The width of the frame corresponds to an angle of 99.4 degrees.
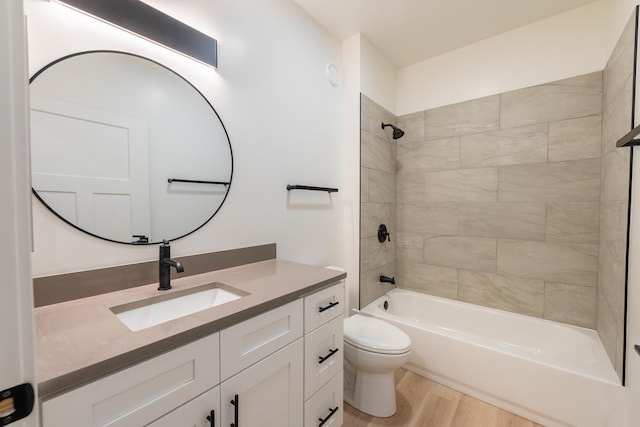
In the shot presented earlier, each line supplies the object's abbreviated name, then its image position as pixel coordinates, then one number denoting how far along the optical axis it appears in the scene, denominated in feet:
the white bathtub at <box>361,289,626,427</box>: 4.83
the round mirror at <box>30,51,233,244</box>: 3.15
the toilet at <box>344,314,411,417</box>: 5.24
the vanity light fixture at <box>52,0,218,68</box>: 3.38
